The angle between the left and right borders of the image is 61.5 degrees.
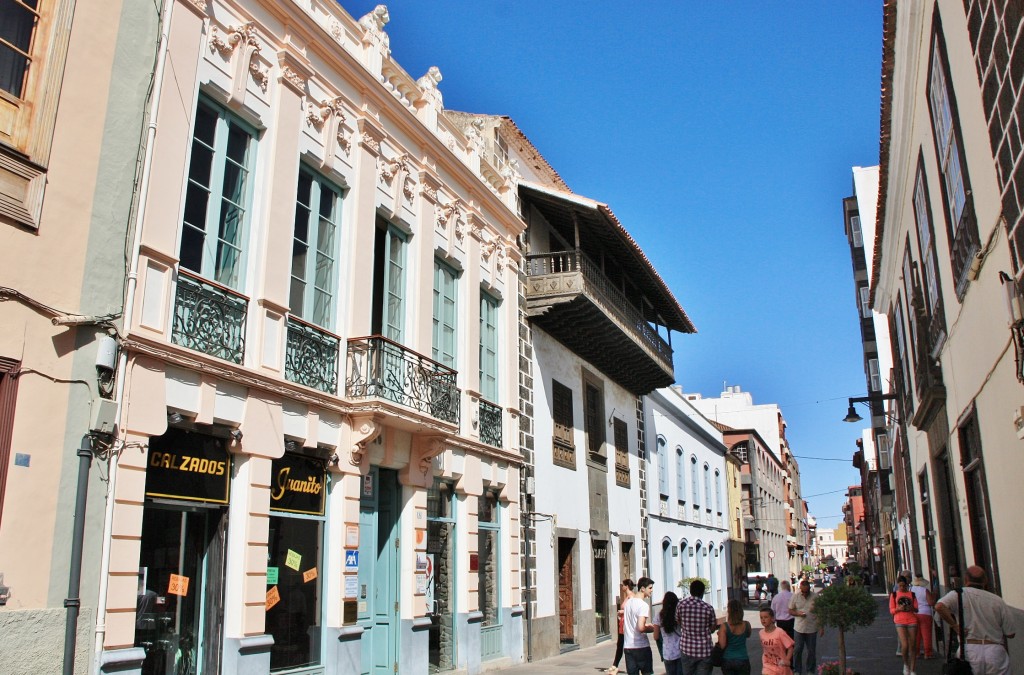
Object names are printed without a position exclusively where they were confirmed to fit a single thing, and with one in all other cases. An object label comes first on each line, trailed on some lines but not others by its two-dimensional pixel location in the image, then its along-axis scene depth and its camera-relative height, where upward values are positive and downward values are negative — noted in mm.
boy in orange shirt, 9617 -1157
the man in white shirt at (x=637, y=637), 10258 -1048
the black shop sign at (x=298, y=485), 10523 +798
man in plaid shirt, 9188 -897
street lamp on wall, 20609 +3094
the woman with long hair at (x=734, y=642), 9133 -992
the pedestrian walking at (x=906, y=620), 12883 -1112
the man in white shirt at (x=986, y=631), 7621 -746
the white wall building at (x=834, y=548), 178750 -406
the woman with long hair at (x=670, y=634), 9781 -969
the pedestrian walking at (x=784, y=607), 14750 -1023
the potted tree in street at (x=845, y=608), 12000 -843
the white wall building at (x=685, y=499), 27781 +1751
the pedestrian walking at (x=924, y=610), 14758 -1093
